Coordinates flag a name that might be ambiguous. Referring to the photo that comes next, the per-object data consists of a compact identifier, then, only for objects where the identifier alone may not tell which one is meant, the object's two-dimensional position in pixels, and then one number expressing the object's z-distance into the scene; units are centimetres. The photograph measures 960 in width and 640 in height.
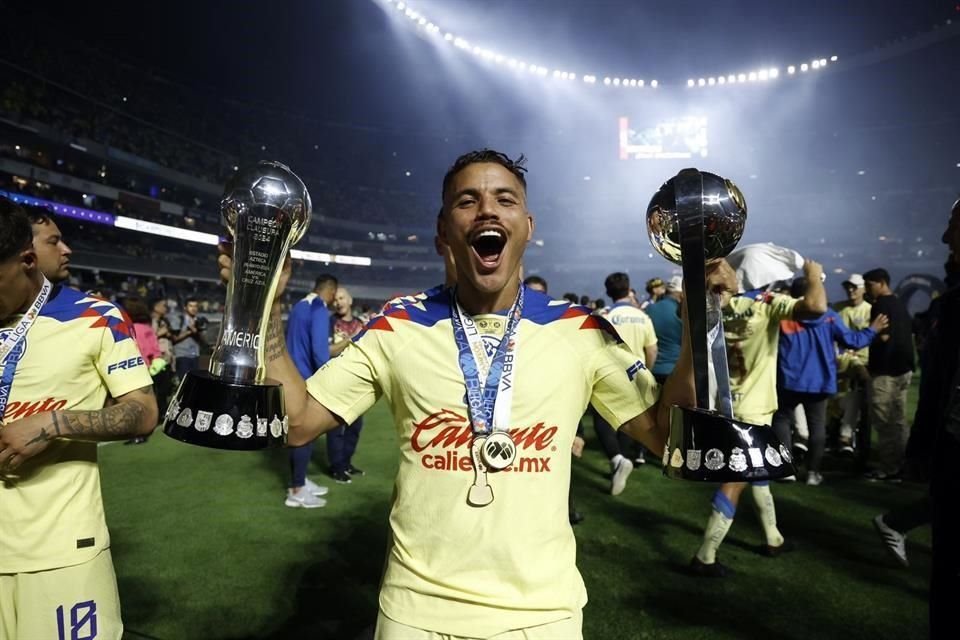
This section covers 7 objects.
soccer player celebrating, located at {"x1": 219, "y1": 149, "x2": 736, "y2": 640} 145
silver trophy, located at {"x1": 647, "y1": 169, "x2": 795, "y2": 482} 123
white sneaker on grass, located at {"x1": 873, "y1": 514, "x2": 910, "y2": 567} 389
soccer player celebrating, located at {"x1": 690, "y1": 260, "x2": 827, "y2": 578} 399
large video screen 4041
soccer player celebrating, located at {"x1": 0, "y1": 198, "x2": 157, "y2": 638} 199
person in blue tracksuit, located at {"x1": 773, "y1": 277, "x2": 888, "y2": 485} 570
